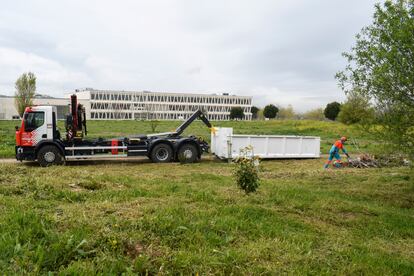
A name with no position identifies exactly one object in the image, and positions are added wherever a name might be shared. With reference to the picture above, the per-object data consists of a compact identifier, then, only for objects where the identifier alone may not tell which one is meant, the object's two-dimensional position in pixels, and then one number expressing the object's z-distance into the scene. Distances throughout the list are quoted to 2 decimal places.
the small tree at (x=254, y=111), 132.43
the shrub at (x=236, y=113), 108.75
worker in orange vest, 15.78
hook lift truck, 14.95
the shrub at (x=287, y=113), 114.31
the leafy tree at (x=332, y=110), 65.62
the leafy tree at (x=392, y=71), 8.04
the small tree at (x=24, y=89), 57.09
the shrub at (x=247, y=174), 7.76
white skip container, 17.36
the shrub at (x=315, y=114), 99.11
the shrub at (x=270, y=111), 98.57
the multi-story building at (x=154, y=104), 116.56
